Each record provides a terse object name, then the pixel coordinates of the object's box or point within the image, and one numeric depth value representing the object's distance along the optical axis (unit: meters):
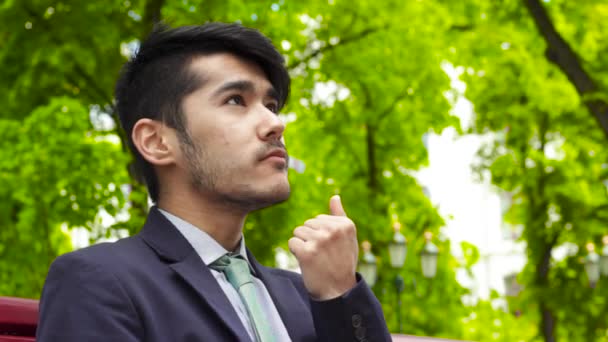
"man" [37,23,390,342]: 1.93
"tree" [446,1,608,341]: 16.50
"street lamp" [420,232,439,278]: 14.06
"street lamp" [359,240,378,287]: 13.68
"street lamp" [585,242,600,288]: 15.23
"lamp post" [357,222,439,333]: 13.62
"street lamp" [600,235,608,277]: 14.88
